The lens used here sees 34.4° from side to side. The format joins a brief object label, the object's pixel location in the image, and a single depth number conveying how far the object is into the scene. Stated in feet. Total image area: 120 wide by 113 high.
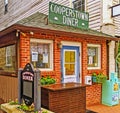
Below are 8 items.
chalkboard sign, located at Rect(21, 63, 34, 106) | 14.07
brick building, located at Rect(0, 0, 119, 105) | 20.13
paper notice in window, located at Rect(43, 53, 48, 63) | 21.76
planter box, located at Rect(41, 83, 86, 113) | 16.85
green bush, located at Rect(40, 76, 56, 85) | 19.64
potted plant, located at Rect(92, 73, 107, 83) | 25.29
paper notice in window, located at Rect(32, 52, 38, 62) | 20.93
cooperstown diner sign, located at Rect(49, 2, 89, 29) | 22.66
